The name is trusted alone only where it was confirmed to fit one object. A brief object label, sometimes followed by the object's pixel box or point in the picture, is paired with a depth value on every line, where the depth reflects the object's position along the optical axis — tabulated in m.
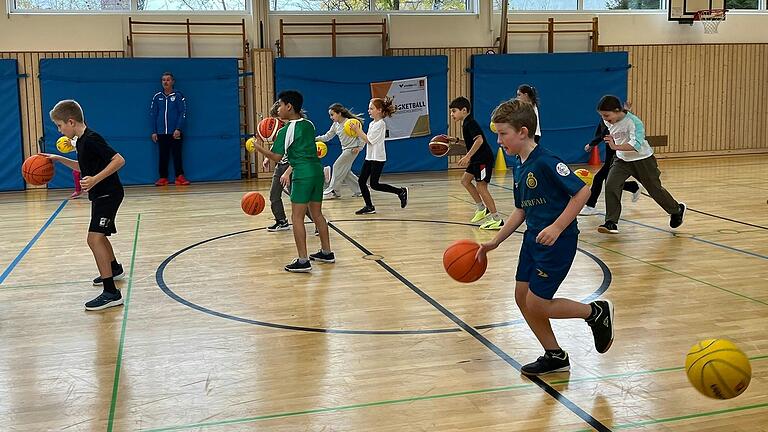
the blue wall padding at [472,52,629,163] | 18.61
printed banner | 18.09
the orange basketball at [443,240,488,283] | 5.20
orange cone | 19.17
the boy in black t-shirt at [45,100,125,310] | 6.50
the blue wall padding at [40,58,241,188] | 16.28
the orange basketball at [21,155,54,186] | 7.38
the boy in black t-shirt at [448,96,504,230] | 10.12
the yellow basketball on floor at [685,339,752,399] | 3.94
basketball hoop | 19.81
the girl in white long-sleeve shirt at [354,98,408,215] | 11.77
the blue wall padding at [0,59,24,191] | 16.08
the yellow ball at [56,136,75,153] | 12.55
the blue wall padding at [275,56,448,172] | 17.39
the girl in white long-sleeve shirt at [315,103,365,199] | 12.54
